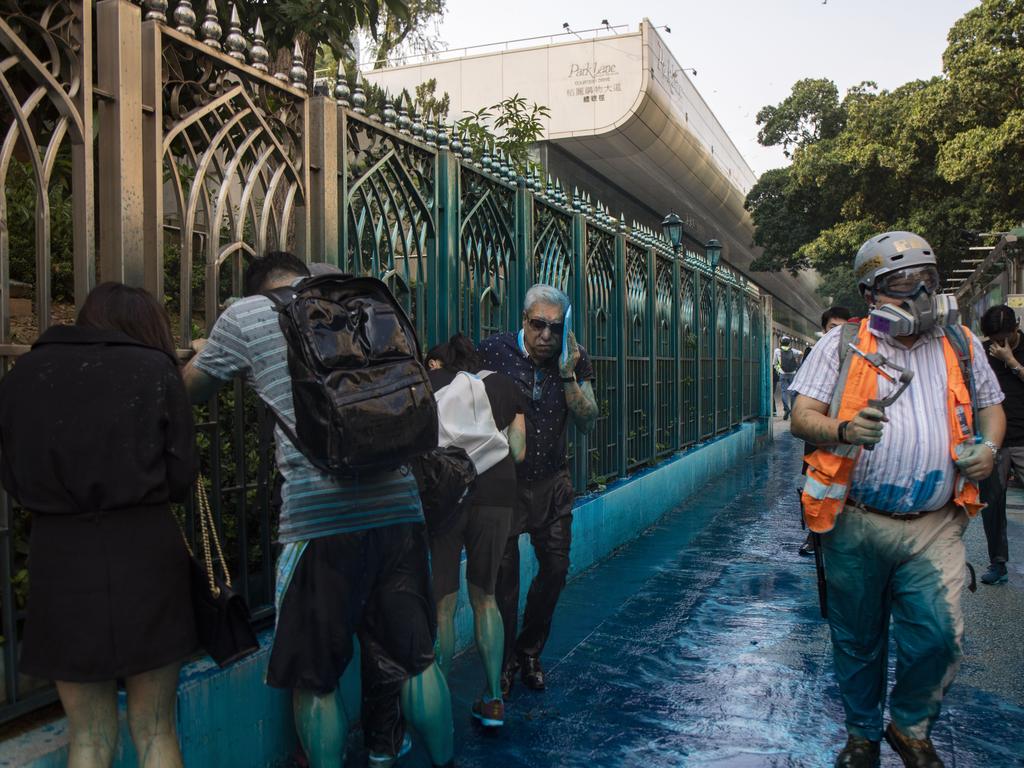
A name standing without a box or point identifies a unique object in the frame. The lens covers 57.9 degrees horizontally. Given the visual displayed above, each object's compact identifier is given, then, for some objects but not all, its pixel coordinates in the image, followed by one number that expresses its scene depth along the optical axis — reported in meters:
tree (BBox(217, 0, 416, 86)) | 4.50
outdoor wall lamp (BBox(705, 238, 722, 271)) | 13.70
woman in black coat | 2.25
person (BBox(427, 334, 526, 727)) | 3.87
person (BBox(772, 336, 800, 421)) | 24.80
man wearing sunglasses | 4.32
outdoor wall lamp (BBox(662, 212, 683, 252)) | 12.21
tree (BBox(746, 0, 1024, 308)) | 17.75
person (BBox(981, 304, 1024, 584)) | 6.10
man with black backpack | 2.63
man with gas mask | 3.27
